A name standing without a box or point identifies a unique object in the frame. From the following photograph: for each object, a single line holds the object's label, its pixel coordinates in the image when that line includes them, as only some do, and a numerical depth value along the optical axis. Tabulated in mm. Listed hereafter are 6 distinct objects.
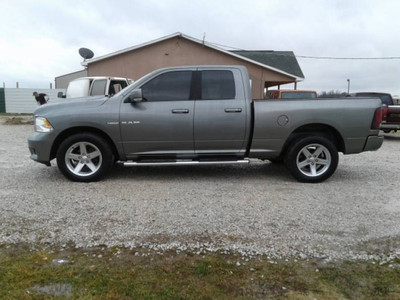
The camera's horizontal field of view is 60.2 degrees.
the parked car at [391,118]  12031
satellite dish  17328
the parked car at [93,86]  12445
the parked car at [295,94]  13461
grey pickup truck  5566
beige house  16859
